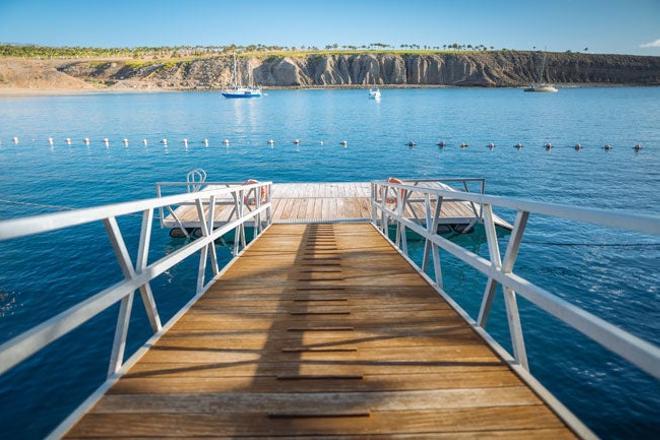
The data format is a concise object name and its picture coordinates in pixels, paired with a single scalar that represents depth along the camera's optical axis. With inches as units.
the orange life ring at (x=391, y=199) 489.9
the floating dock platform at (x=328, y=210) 454.0
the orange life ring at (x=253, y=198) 465.6
